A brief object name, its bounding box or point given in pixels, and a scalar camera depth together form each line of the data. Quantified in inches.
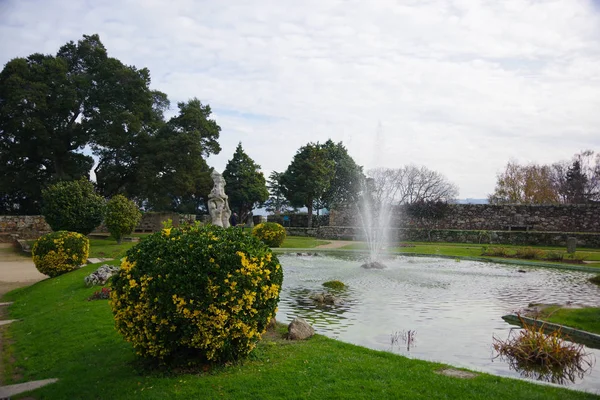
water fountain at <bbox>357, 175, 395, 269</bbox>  815.6
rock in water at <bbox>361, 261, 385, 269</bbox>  654.5
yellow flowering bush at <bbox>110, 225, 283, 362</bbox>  204.5
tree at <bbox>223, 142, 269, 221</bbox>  1963.6
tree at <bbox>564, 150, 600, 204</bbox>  1898.4
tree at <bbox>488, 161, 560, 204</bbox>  2004.2
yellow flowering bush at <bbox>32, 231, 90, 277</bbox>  581.9
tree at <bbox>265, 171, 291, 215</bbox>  2400.3
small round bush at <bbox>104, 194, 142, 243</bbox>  918.4
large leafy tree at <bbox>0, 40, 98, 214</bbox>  1200.2
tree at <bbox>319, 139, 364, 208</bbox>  1929.1
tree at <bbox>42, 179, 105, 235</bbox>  890.1
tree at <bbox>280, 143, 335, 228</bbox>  1675.7
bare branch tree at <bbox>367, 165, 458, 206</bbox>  2047.2
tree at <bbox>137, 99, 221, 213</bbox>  1348.4
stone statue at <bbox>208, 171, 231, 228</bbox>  938.1
